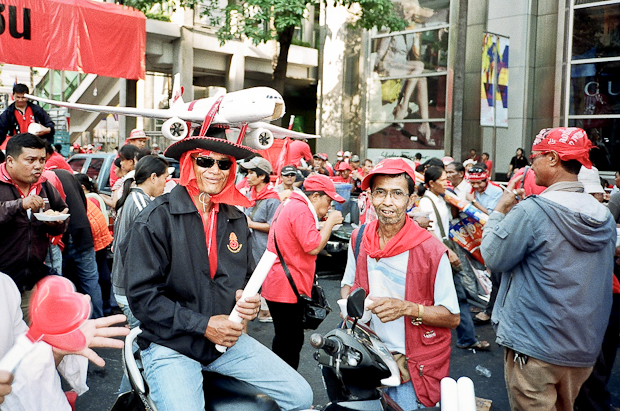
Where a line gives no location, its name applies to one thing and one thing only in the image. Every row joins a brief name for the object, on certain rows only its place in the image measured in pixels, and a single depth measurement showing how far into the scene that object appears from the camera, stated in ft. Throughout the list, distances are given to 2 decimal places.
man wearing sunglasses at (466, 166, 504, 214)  23.62
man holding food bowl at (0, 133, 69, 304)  14.15
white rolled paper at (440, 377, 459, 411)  4.52
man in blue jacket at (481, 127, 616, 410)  10.25
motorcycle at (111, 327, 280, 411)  8.39
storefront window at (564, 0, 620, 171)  57.93
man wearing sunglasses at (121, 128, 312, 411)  8.34
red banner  39.81
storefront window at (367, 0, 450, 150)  69.21
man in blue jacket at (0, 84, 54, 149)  25.22
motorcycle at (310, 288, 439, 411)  8.23
